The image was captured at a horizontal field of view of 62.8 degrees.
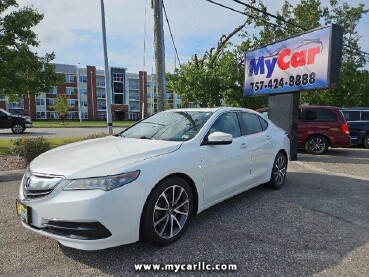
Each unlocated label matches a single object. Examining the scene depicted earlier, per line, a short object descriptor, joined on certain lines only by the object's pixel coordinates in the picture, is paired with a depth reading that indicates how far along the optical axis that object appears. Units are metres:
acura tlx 2.82
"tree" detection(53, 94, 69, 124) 48.84
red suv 10.33
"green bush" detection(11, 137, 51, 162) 8.12
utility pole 9.12
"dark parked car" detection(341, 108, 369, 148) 12.85
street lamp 12.57
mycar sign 8.05
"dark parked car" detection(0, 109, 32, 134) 21.20
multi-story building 65.88
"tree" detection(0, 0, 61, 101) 9.74
